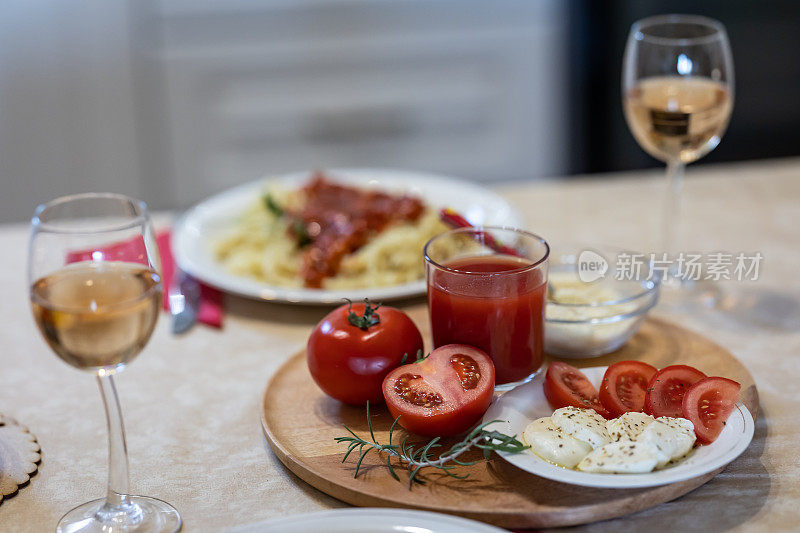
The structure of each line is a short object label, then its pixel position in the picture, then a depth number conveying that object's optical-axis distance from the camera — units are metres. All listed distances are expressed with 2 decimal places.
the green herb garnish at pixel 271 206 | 2.19
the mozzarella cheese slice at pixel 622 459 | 1.09
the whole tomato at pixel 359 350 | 1.32
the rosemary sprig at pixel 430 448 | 1.13
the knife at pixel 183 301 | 1.77
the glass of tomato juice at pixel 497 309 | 1.32
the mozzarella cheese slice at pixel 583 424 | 1.14
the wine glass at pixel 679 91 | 1.77
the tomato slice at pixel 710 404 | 1.17
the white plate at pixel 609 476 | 1.07
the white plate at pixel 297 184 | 1.78
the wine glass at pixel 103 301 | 1.00
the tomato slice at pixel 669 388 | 1.24
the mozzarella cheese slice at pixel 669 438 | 1.11
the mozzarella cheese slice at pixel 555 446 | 1.12
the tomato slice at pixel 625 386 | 1.27
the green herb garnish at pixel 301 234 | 2.08
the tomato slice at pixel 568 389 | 1.27
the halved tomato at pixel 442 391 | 1.22
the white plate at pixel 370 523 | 1.02
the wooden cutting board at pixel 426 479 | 1.11
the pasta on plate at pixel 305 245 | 1.92
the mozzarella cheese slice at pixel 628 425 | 1.14
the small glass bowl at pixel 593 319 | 1.48
